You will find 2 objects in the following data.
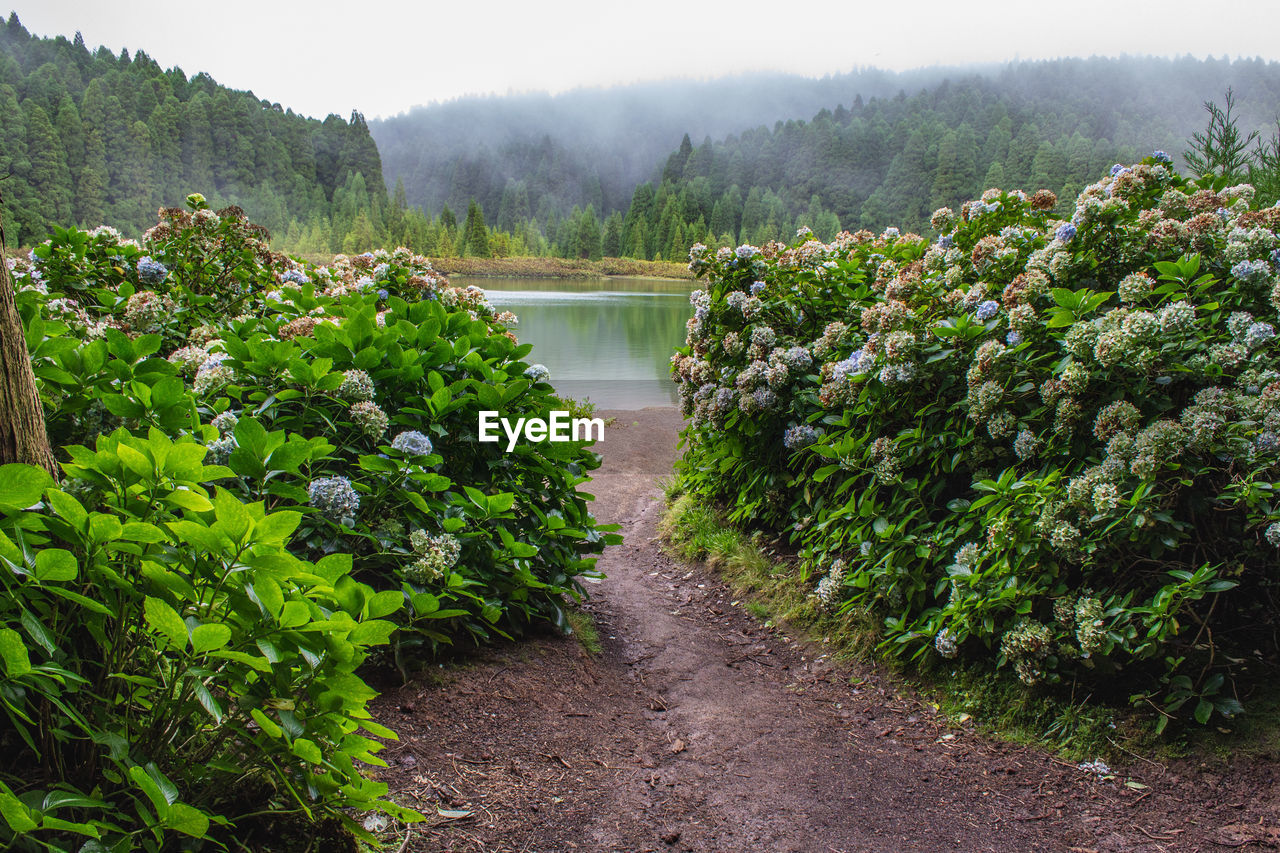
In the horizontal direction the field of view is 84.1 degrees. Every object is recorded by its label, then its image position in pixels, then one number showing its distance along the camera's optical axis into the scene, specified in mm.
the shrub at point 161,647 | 1032
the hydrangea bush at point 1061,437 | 2352
